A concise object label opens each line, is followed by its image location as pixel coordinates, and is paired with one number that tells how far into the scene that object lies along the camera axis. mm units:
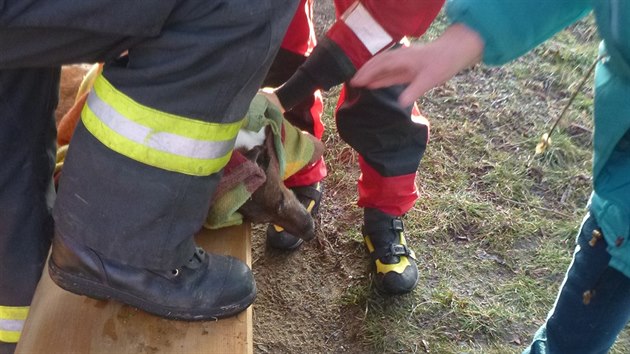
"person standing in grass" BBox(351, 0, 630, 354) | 1044
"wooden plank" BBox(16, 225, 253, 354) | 1258
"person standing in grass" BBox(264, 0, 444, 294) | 1502
